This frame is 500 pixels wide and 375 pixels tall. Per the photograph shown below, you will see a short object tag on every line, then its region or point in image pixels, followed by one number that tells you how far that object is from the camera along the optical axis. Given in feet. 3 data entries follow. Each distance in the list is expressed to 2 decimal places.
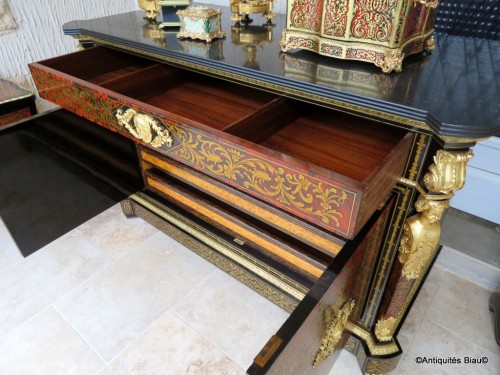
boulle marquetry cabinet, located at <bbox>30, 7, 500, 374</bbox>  2.11
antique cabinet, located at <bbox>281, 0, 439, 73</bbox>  2.36
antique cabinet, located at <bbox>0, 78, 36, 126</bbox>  5.31
